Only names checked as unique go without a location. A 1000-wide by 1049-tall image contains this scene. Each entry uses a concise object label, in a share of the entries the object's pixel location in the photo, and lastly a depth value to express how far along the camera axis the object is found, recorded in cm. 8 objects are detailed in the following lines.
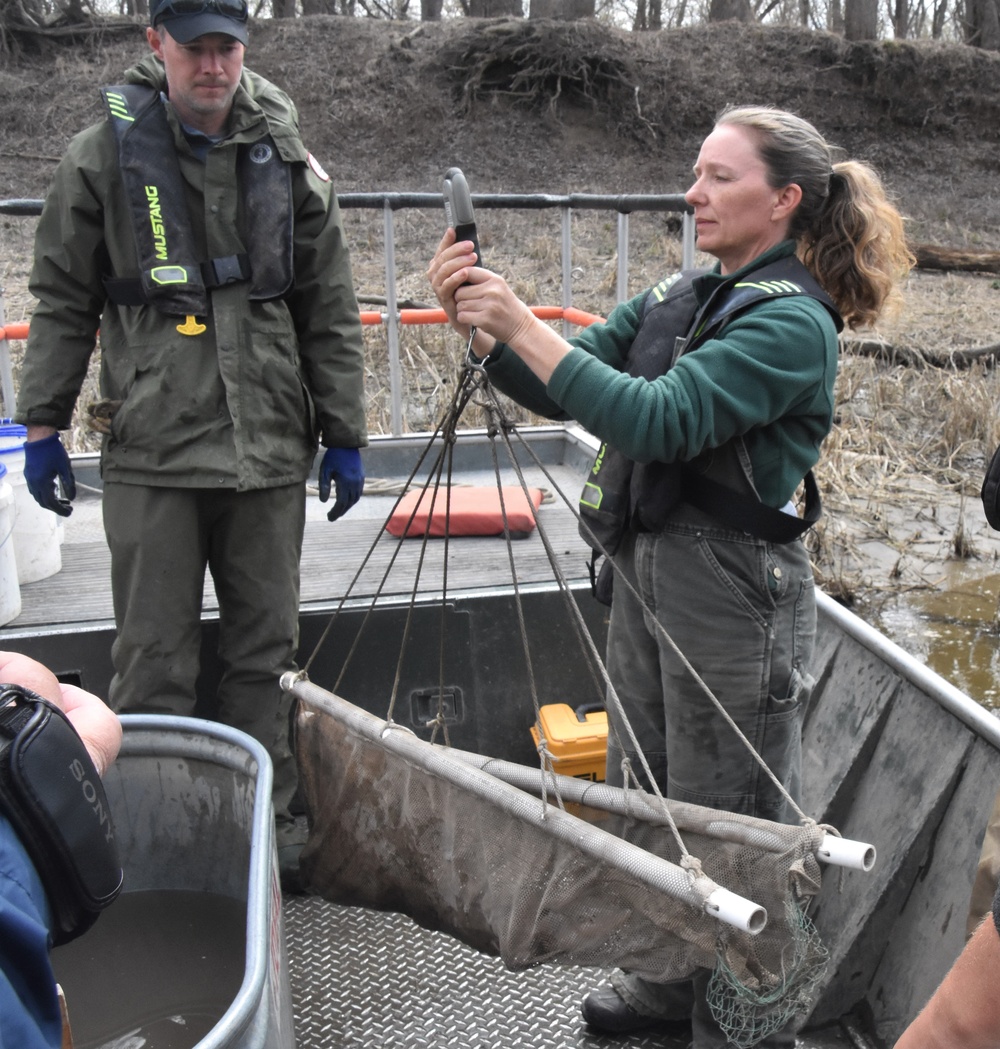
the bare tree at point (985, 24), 2116
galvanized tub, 224
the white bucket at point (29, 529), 376
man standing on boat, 281
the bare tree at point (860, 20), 1973
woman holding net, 201
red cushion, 417
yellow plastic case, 327
